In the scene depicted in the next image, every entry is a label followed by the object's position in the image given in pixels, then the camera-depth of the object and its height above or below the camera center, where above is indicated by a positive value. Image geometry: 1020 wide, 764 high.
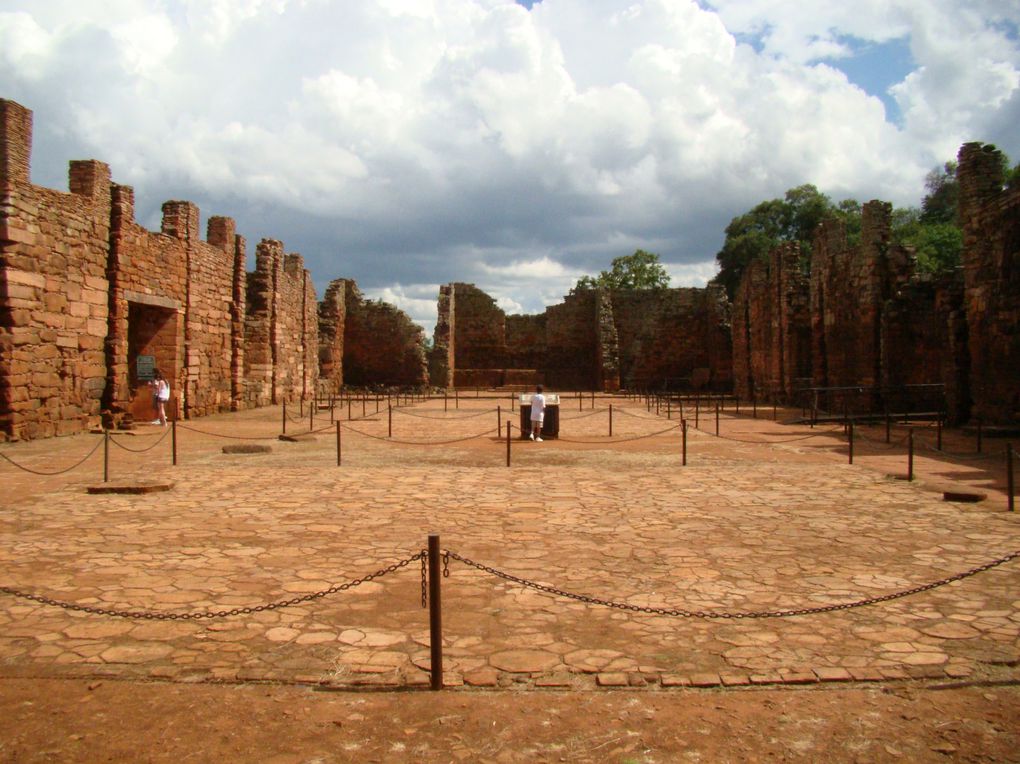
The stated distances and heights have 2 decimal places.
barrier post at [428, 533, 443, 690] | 4.06 -1.33
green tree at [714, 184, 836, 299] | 56.06 +12.70
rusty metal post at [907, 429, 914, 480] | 10.17 -0.92
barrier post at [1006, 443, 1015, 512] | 8.32 -0.91
